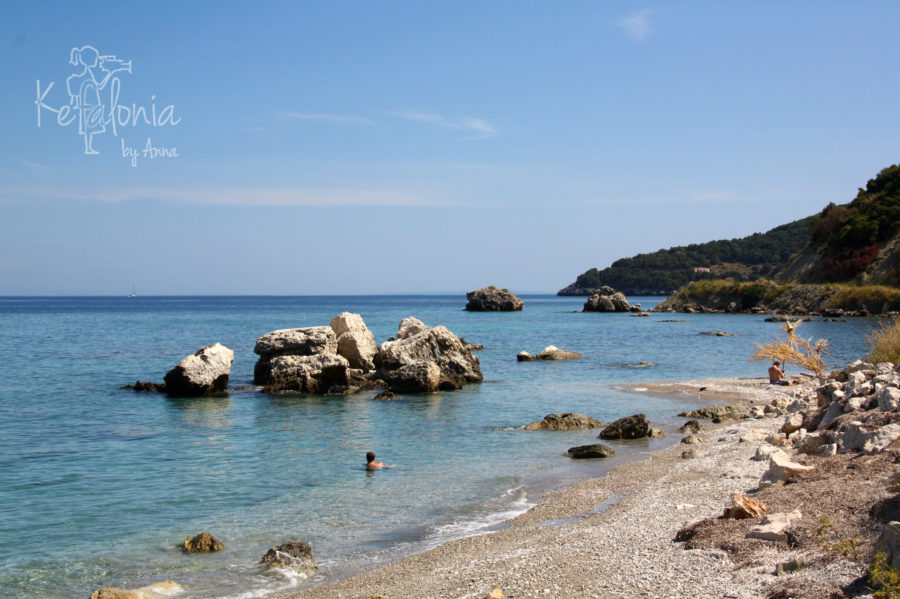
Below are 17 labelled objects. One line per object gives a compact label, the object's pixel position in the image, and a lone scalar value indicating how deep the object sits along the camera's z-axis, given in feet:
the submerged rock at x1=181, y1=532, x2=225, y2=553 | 36.09
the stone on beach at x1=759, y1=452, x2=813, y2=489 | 34.60
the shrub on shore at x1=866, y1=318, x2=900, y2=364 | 64.39
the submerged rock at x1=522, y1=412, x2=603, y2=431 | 70.95
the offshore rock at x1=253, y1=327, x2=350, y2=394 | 99.91
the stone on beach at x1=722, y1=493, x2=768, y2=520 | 29.48
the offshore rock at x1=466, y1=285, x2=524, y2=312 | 431.43
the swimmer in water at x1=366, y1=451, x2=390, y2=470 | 53.98
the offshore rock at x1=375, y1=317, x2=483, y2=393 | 101.71
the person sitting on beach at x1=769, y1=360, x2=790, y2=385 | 96.27
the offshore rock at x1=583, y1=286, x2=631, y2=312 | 390.42
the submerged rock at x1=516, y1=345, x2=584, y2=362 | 141.28
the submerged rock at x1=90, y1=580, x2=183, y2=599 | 29.45
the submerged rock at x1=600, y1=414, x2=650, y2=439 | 65.57
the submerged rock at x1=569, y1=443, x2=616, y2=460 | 57.98
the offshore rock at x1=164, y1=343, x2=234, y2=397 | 95.86
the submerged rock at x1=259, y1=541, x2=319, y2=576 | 33.55
